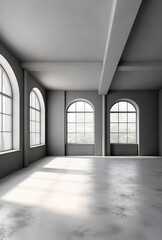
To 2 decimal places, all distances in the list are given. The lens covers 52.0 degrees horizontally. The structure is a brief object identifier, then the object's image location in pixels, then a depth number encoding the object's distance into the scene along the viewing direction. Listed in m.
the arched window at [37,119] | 7.05
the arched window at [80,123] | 8.79
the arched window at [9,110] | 4.79
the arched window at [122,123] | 8.78
